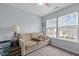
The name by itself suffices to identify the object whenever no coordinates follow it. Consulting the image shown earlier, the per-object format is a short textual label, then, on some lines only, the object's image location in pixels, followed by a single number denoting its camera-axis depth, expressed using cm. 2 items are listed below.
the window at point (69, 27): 205
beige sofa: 200
